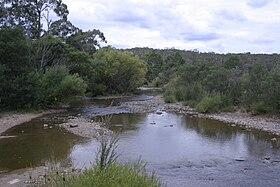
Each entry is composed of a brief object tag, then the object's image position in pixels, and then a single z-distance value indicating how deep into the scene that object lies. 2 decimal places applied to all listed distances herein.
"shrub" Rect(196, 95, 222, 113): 32.38
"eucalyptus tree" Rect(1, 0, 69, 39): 40.00
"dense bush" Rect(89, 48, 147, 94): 47.97
